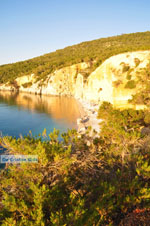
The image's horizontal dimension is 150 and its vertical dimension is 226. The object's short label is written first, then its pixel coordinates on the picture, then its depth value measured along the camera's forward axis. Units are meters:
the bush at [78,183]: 3.87
